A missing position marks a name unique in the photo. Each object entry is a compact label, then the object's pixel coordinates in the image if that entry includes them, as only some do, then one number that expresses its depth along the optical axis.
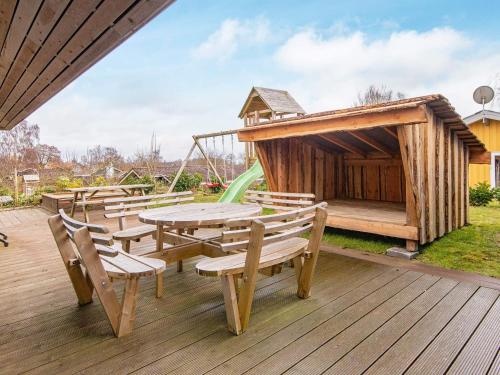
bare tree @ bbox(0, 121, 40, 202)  11.10
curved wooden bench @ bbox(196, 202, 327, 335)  1.91
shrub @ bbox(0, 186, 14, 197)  9.71
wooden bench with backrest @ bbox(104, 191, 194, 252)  3.04
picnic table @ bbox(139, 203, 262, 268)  2.51
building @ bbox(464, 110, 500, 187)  8.83
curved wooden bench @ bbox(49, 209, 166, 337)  1.86
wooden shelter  3.57
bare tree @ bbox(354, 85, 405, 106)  19.61
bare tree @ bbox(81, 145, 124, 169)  11.60
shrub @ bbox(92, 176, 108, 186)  10.09
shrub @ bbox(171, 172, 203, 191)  10.16
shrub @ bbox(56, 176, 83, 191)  9.89
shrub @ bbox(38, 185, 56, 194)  9.83
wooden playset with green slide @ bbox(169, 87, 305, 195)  7.57
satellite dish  8.10
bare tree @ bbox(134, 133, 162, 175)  10.29
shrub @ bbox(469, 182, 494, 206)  7.61
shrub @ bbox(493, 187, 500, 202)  7.75
